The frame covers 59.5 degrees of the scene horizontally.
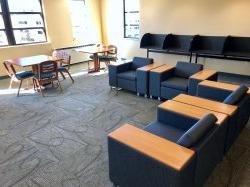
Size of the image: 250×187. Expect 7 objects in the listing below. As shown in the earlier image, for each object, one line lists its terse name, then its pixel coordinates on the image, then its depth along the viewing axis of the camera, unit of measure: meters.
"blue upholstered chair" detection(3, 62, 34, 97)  4.52
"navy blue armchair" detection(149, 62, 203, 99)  3.85
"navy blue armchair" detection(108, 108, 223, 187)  1.60
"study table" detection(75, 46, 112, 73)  5.94
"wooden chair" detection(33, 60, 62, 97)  4.35
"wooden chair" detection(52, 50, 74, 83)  5.09
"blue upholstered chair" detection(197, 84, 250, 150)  2.45
